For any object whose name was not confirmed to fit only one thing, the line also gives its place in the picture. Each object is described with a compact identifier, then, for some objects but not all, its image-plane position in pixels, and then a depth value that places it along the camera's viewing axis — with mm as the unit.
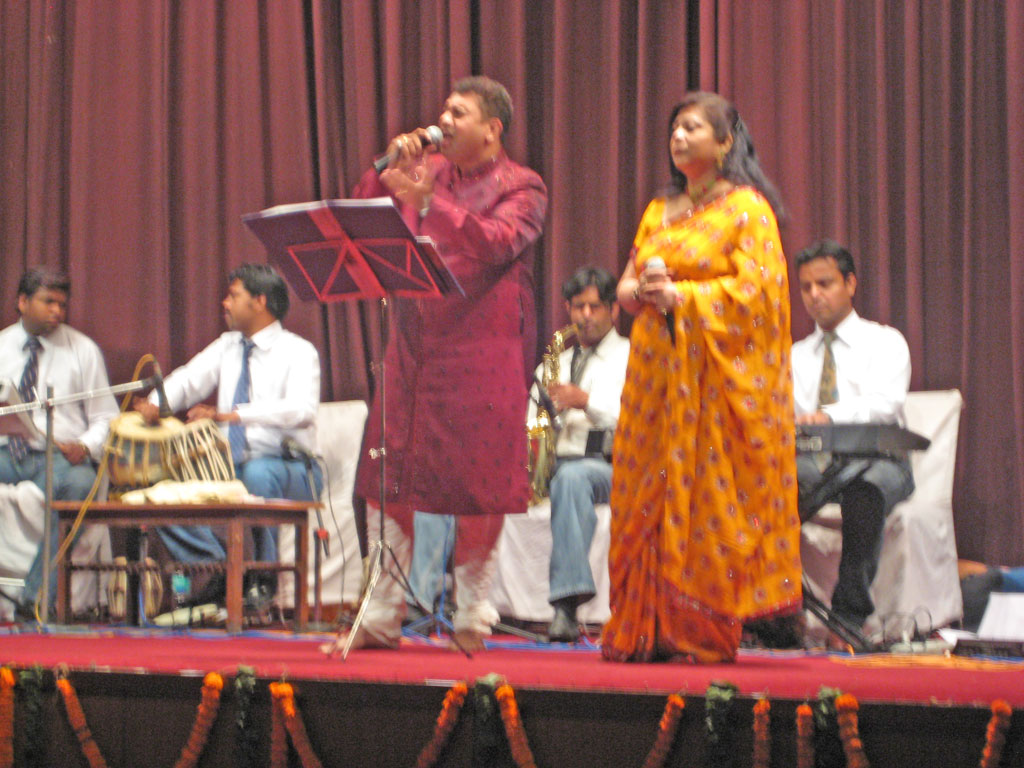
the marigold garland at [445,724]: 4535
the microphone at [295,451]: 10016
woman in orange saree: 5875
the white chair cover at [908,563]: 8383
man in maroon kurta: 6488
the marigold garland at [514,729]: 4473
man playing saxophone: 8406
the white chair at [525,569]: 9477
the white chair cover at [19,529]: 9984
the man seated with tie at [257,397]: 9625
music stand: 5684
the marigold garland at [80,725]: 4902
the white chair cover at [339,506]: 10469
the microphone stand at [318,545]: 9453
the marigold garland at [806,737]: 4227
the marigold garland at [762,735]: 4273
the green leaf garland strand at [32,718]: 4996
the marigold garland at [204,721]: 4758
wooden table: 8406
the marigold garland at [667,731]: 4332
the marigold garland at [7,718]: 4969
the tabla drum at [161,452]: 9359
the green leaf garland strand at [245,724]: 4742
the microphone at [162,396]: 8727
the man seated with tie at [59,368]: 10367
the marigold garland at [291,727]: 4684
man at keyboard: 7816
